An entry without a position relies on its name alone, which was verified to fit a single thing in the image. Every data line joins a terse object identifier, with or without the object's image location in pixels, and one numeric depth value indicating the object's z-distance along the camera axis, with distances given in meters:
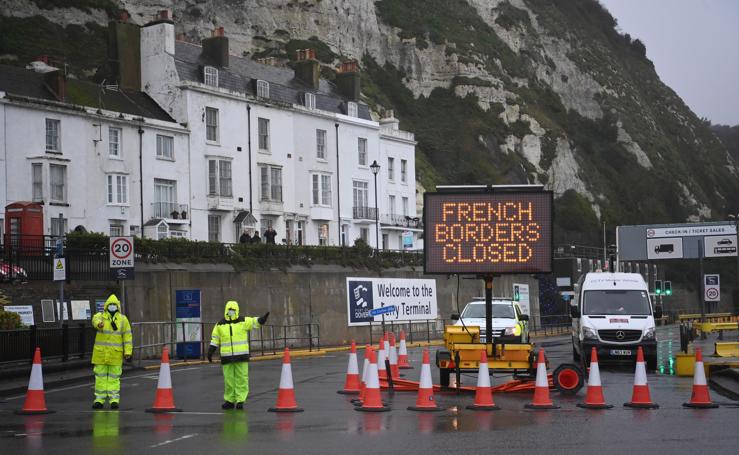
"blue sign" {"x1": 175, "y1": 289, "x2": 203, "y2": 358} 34.09
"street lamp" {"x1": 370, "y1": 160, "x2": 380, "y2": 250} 58.00
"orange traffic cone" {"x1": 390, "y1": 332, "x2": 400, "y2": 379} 23.56
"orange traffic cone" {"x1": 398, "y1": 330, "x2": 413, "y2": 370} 27.62
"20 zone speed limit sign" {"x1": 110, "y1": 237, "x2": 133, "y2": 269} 29.28
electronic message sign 19.84
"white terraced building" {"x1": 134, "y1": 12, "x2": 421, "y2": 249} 57.97
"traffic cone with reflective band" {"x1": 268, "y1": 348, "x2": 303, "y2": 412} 17.14
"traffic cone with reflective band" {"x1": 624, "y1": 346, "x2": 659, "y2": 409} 17.16
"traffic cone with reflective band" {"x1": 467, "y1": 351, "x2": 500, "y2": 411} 17.14
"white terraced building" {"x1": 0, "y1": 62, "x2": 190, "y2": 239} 48.53
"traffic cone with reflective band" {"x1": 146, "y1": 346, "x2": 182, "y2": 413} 17.34
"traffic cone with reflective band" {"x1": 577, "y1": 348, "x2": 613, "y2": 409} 17.20
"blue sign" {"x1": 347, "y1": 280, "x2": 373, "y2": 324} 44.48
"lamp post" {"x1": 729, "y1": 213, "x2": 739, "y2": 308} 50.59
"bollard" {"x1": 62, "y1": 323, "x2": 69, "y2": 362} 27.47
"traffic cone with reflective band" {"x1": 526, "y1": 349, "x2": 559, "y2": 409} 17.25
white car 29.45
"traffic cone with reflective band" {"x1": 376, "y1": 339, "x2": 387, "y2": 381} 21.41
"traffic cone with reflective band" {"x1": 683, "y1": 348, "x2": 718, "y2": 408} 16.92
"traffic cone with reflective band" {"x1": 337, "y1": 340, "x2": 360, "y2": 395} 20.62
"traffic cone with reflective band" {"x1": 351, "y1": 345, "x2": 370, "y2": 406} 18.00
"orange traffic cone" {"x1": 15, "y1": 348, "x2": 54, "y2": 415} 17.34
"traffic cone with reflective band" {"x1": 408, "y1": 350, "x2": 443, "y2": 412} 17.02
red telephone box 42.44
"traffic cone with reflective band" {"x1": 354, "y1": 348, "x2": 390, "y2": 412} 17.03
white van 26.83
